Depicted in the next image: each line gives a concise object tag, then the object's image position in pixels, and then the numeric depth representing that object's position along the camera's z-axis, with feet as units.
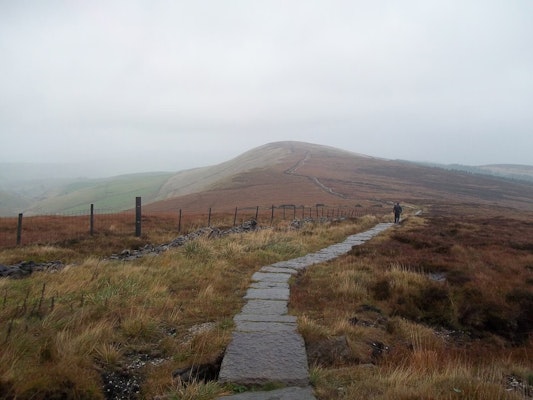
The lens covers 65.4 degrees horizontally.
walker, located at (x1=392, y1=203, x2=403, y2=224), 112.16
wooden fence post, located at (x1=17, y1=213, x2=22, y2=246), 56.18
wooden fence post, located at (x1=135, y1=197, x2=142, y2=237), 61.62
